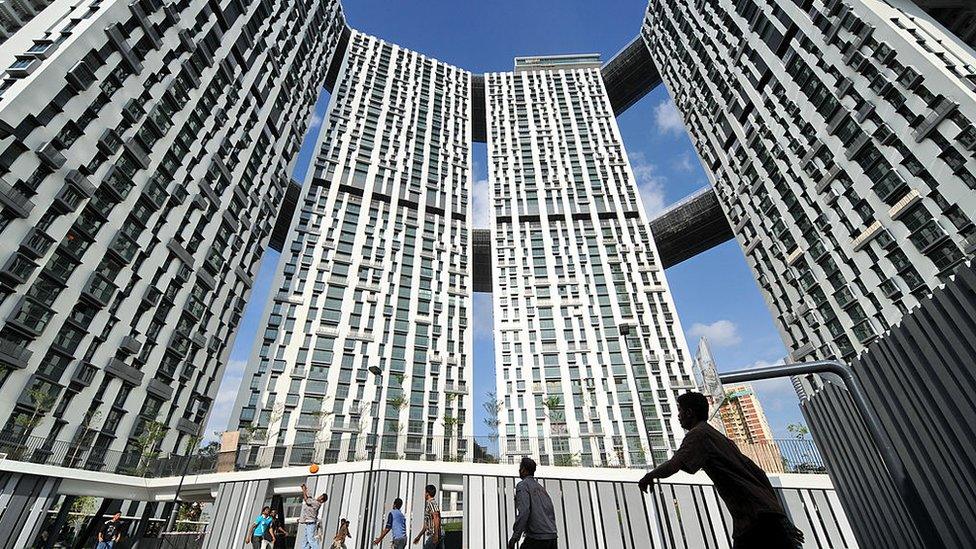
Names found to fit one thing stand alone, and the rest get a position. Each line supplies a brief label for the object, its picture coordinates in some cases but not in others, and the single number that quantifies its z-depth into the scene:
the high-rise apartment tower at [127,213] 23.22
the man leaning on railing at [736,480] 2.83
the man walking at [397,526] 9.33
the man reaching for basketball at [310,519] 10.66
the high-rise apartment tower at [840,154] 23.67
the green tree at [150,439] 29.73
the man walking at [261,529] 11.24
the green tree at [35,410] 22.66
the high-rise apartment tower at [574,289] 42.16
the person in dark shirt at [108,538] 14.74
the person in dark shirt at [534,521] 5.14
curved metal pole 4.70
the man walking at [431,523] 8.53
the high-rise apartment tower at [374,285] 39.16
